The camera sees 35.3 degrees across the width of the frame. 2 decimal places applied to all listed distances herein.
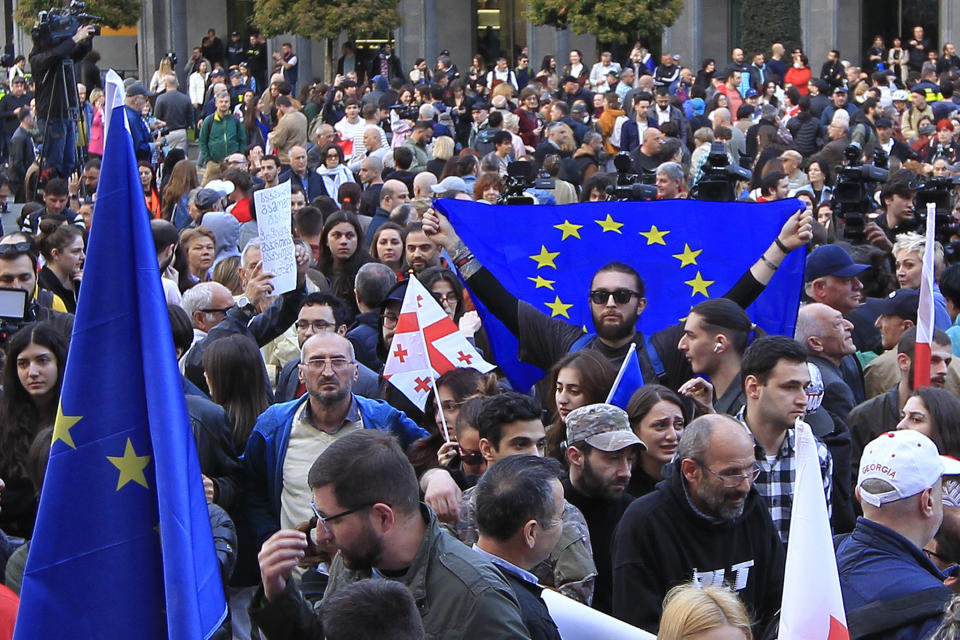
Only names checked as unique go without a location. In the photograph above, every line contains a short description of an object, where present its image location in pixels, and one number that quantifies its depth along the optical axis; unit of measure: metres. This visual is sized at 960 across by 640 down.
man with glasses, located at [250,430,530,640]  3.70
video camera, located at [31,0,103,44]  15.72
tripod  15.85
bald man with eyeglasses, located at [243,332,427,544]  5.97
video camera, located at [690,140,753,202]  9.36
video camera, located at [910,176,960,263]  10.16
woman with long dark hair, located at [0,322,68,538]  6.23
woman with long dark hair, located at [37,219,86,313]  8.72
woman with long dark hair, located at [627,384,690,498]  5.58
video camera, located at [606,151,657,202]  9.24
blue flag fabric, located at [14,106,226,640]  3.60
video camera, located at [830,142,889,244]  10.17
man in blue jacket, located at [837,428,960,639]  4.25
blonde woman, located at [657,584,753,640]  3.67
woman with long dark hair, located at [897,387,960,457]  5.79
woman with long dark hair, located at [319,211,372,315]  9.90
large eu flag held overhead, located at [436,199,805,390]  7.77
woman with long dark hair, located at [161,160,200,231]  13.20
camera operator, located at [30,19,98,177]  15.66
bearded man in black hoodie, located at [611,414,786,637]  4.74
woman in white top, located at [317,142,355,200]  14.80
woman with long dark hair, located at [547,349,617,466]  6.02
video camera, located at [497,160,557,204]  8.98
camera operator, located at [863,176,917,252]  10.69
